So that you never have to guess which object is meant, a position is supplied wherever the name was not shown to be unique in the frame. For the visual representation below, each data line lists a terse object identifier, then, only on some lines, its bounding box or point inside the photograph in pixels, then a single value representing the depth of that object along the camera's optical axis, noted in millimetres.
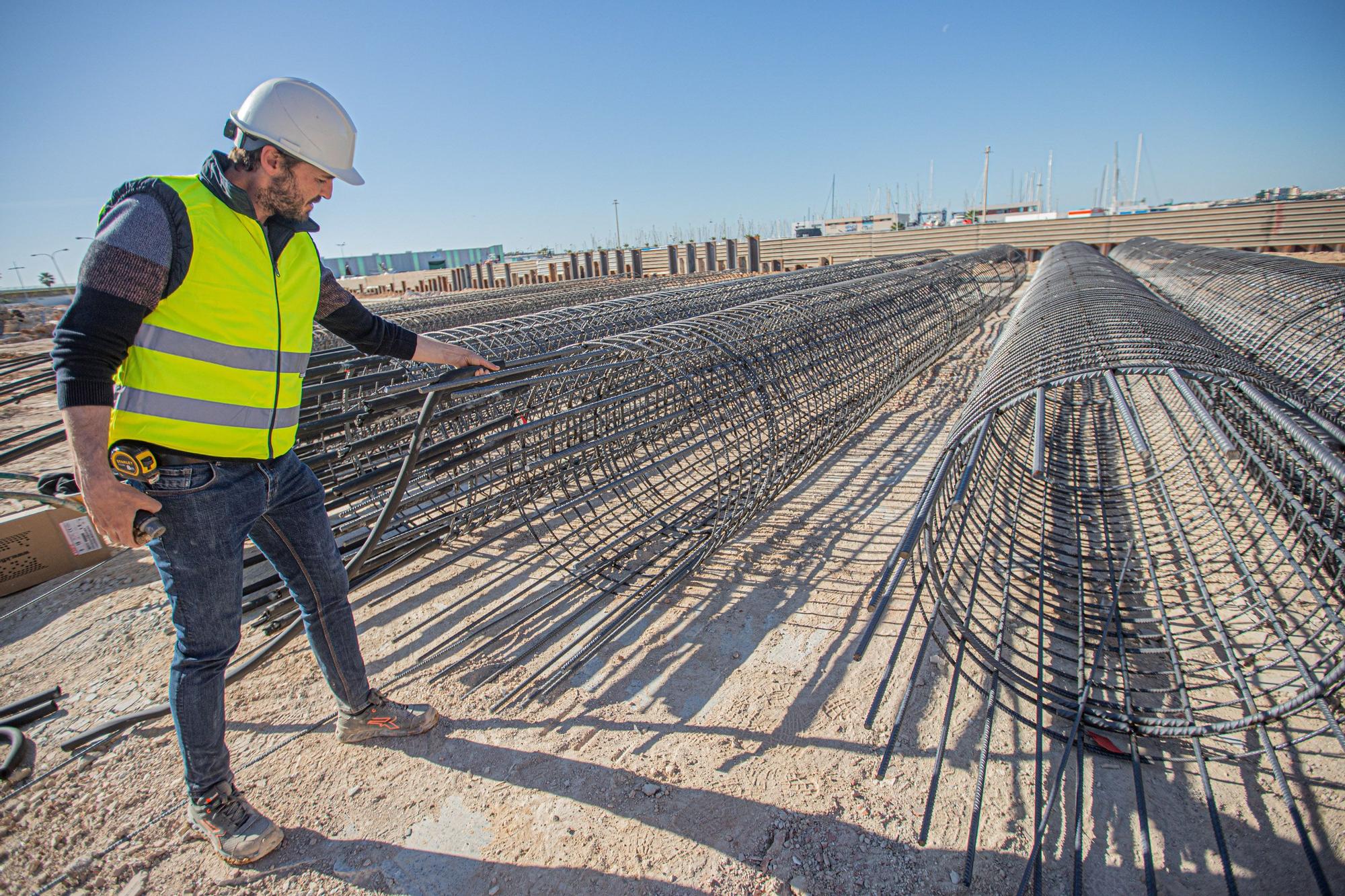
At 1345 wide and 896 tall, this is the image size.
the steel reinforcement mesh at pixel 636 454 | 2916
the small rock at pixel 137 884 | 1783
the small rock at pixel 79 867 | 1830
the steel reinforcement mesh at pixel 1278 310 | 4273
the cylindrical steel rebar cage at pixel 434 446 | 2754
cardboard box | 3537
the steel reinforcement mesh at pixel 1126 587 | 1889
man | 1445
